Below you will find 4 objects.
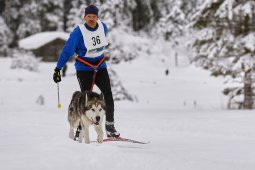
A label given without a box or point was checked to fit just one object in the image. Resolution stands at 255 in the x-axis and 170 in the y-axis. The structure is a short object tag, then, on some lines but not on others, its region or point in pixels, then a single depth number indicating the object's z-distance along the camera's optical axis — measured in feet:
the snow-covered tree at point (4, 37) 311.27
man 47.55
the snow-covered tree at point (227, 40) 98.07
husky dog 43.96
